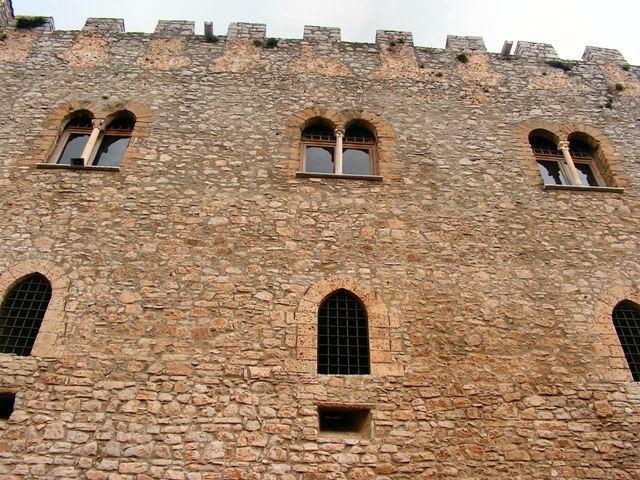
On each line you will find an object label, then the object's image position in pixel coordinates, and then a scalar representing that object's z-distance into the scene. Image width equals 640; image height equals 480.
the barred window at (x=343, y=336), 6.03
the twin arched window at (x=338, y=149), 8.11
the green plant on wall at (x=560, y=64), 9.90
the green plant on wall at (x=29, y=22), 9.84
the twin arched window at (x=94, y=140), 7.92
